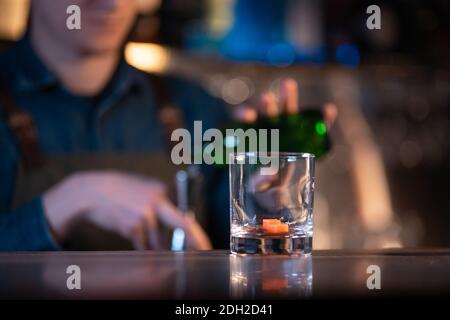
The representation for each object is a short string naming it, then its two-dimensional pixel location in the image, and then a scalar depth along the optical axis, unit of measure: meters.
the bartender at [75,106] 1.53
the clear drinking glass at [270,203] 0.71
